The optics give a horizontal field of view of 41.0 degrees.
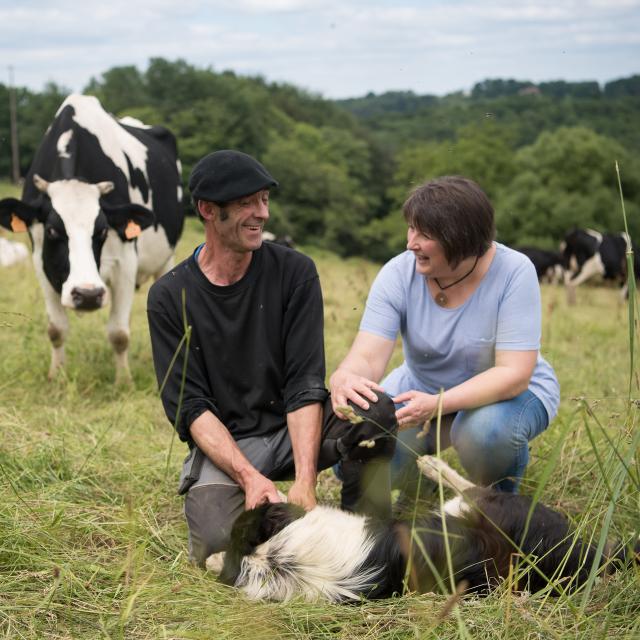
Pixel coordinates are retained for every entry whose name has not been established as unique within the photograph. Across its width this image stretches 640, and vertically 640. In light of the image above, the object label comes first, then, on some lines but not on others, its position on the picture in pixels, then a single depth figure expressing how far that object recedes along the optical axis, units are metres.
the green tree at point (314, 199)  44.77
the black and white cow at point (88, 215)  5.77
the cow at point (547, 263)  23.23
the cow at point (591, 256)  19.70
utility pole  35.90
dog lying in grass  2.70
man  3.31
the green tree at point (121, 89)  47.28
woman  3.34
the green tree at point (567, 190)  41.06
